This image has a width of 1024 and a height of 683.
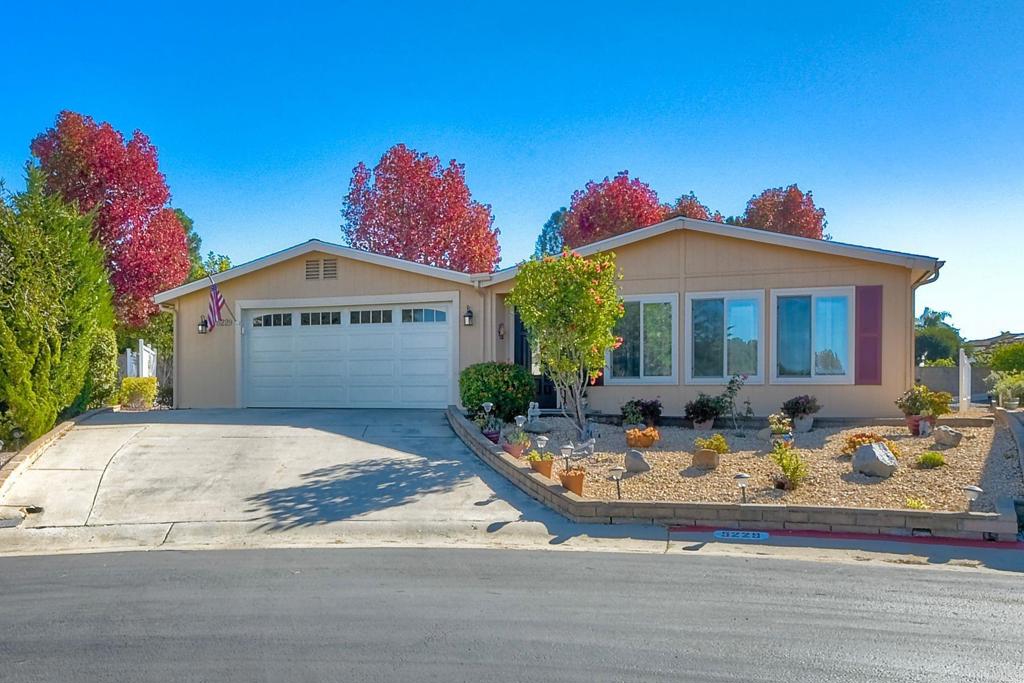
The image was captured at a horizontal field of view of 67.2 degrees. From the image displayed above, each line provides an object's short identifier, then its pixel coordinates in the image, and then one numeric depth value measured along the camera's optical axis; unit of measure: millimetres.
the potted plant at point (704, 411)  12414
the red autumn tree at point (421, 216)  26391
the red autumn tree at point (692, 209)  27444
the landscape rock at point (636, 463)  9352
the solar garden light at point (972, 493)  7348
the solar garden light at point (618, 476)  8266
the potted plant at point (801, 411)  12266
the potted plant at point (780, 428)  11008
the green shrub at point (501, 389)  12375
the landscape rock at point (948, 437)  10328
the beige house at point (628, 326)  12734
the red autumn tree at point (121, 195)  19219
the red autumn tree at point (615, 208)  24312
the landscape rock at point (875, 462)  8820
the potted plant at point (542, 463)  9055
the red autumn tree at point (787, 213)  27281
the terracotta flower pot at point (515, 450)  10000
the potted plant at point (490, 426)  11003
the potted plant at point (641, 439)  10898
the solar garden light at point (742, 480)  8000
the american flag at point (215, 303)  15594
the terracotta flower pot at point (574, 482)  8430
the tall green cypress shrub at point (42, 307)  10258
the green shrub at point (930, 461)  9117
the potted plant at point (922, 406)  11453
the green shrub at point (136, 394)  17516
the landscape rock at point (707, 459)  9406
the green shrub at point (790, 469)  8445
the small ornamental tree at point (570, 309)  10453
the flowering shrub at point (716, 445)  10125
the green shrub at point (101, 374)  13109
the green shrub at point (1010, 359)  19562
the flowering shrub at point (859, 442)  9938
